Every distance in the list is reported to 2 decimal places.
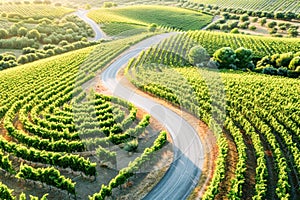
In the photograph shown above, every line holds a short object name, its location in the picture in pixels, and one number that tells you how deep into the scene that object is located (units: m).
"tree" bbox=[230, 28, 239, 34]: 138.99
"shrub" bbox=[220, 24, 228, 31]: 149.66
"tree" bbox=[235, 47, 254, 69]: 91.25
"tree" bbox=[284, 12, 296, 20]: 162.00
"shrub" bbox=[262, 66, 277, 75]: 86.09
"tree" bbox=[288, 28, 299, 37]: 136.25
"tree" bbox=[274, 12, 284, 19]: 164.38
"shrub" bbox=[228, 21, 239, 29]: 151.57
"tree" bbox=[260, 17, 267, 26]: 156.62
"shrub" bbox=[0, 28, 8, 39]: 117.38
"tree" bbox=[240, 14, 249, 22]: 164.25
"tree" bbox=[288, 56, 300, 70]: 85.88
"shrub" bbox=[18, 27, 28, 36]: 119.81
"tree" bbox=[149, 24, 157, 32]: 130.75
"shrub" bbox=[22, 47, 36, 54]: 104.50
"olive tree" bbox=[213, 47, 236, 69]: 90.19
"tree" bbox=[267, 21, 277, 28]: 151.50
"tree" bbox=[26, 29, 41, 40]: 116.31
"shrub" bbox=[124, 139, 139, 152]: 45.09
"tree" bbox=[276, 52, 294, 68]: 89.00
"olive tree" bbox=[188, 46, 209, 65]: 88.56
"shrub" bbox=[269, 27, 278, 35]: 143.60
